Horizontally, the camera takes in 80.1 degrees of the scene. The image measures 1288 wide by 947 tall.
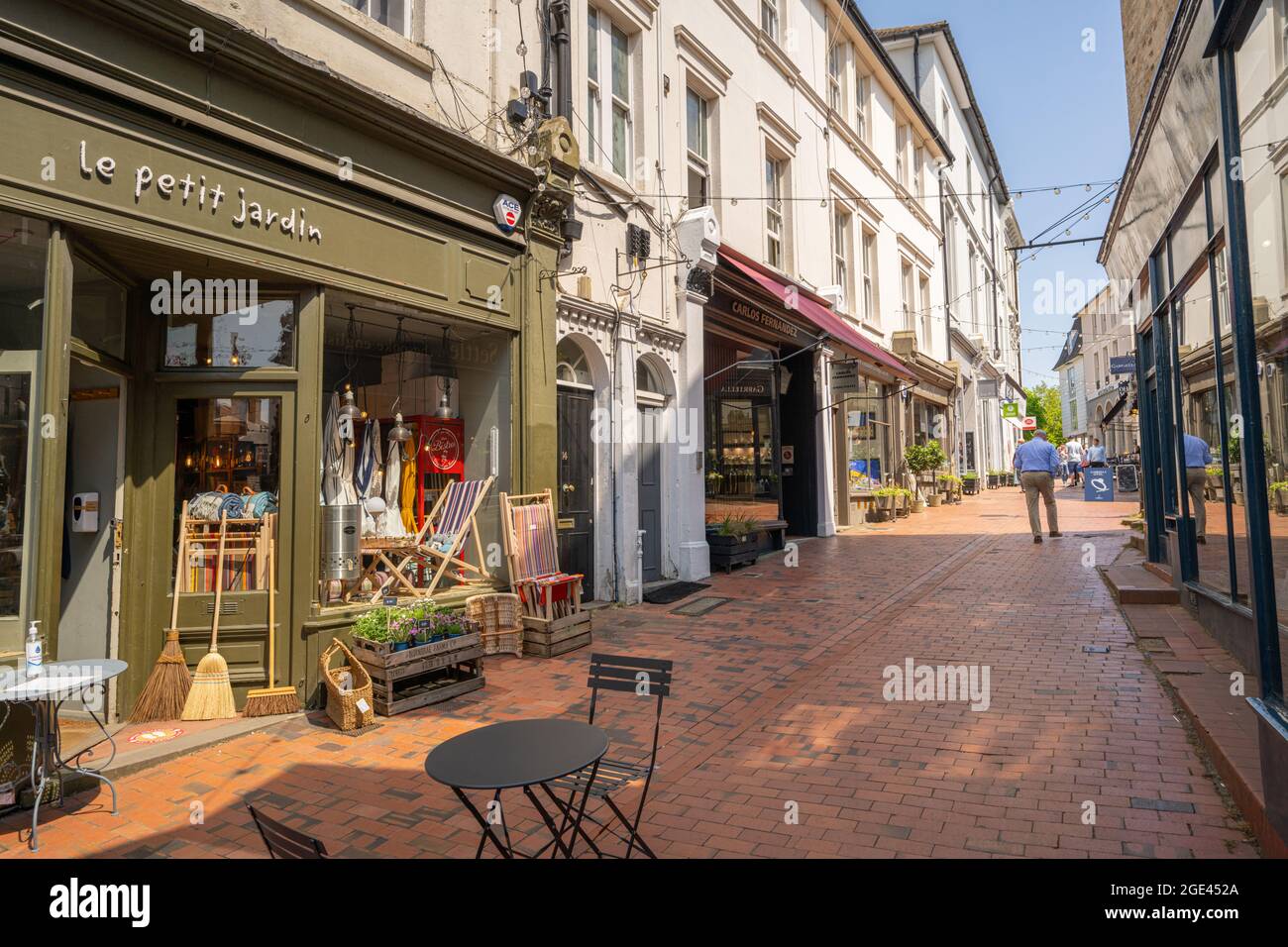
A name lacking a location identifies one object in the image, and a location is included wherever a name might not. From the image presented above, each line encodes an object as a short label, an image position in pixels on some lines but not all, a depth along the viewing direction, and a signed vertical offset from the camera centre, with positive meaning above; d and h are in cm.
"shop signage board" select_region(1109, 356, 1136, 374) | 1280 +217
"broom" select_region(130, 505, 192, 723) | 501 -118
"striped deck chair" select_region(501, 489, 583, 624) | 698 -54
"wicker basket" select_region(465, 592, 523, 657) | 683 -105
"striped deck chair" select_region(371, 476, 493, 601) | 699 -27
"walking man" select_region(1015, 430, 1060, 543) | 1335 +42
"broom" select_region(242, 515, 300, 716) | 514 -131
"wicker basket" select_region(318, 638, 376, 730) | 491 -124
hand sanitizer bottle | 382 -70
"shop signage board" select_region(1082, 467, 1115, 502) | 2181 +30
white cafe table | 343 -81
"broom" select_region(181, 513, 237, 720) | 504 -122
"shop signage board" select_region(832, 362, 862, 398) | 1495 +237
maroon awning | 1153 +325
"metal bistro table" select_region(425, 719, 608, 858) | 254 -91
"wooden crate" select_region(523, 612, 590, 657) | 673 -118
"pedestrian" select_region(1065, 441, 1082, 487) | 3644 +181
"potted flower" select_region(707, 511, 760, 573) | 1118 -61
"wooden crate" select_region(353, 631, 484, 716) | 521 -118
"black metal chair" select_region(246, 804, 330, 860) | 184 -84
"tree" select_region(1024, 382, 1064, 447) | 6028 +713
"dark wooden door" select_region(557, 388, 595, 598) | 855 +21
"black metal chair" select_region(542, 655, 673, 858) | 310 -88
